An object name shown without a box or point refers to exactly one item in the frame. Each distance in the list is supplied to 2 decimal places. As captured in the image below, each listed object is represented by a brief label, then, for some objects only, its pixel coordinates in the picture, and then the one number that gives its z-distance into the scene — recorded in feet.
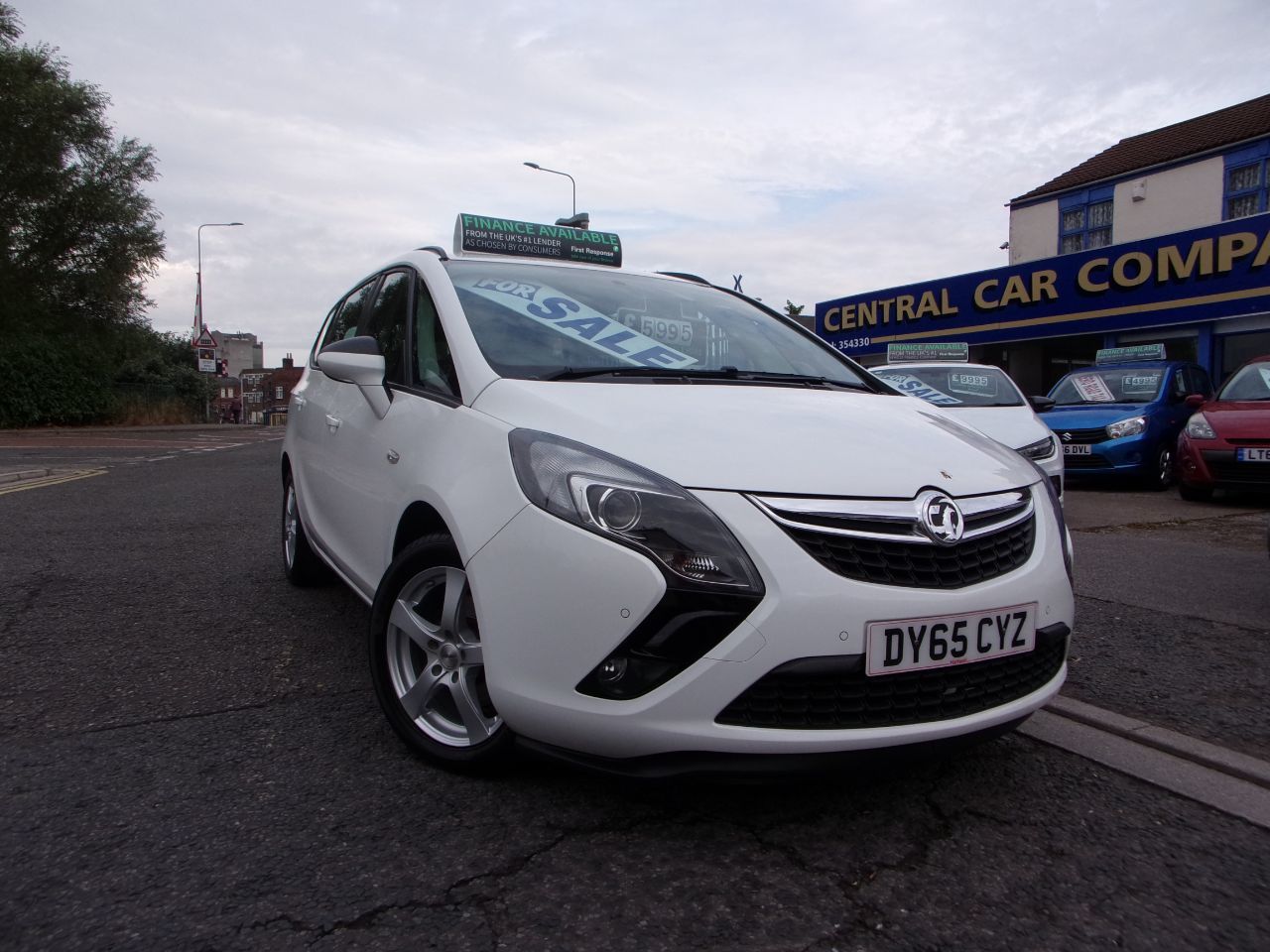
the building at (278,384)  355.52
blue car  34.40
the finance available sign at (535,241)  14.98
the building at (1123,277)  53.93
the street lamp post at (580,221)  24.23
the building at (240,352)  358.23
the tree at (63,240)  88.17
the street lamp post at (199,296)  120.99
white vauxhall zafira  6.76
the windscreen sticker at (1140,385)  37.11
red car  28.48
